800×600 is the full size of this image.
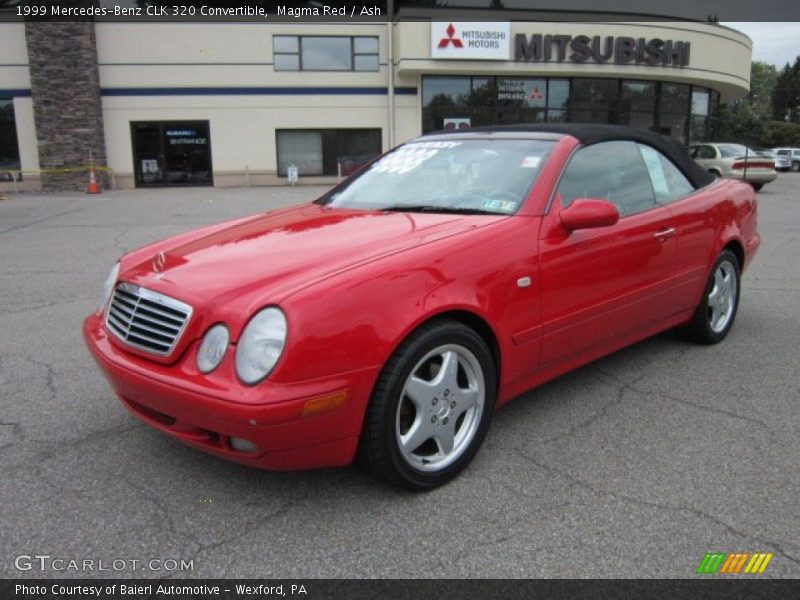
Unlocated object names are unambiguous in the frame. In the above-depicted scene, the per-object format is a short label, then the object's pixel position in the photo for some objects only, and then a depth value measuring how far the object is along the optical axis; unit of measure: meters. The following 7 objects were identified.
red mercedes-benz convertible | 2.41
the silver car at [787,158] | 38.47
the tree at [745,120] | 46.23
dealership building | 23.77
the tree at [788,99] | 87.88
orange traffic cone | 22.88
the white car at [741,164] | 19.66
